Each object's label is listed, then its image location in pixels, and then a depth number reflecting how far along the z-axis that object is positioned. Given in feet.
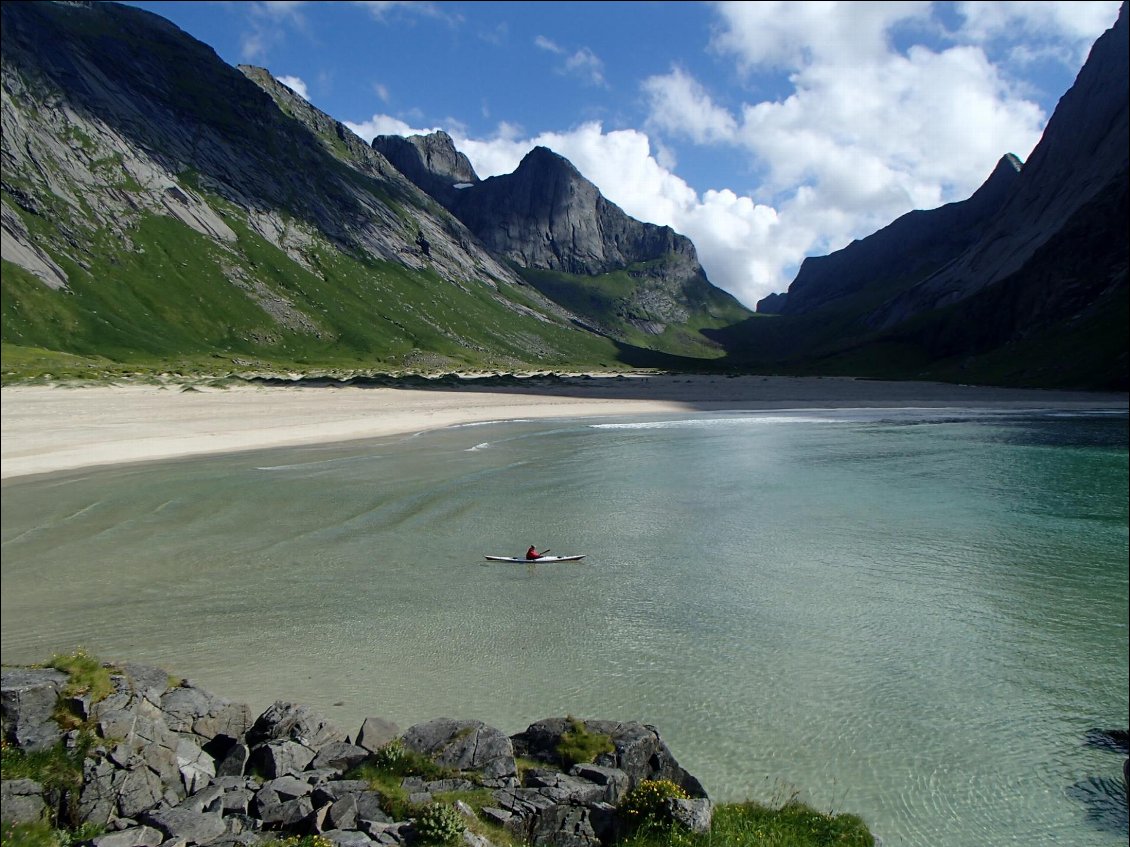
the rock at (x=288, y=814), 37.12
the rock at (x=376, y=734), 44.80
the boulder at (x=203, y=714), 44.55
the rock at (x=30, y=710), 39.42
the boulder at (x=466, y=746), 43.19
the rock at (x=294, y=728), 44.91
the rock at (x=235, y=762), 42.01
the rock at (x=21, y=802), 35.86
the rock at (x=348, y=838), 34.47
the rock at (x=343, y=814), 36.75
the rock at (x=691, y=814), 38.65
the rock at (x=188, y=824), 35.37
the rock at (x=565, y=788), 40.27
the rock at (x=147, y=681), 44.50
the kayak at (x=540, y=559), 96.37
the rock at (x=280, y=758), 41.70
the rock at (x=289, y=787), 39.06
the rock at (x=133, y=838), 33.91
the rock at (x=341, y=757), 43.11
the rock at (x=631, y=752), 44.19
